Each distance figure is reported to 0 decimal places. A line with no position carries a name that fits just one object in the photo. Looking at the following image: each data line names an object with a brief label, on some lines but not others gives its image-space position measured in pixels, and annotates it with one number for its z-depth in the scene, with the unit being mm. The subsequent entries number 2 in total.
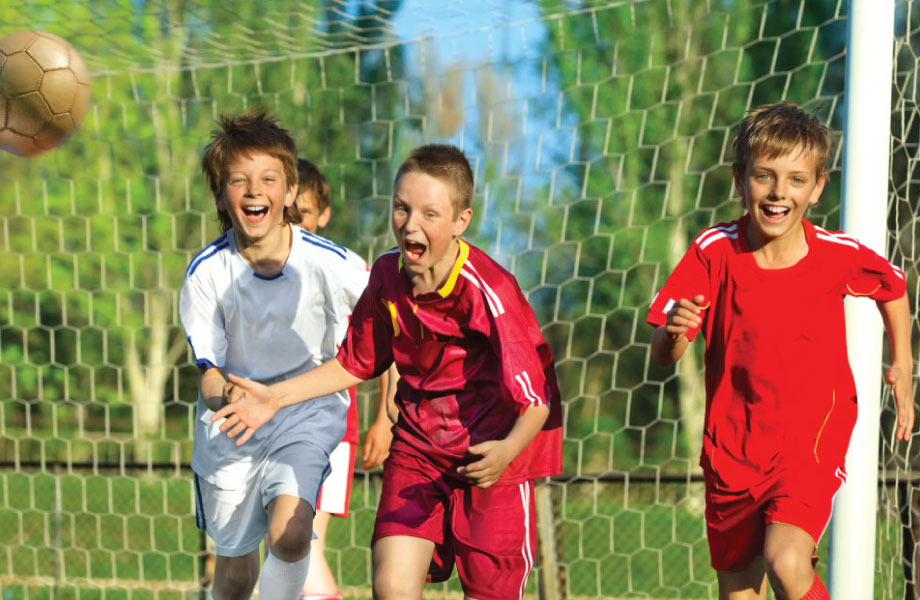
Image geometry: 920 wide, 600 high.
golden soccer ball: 7754
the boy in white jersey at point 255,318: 6574
